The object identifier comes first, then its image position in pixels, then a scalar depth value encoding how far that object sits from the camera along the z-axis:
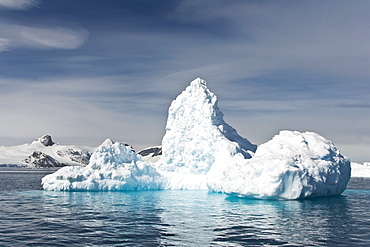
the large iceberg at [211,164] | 34.59
